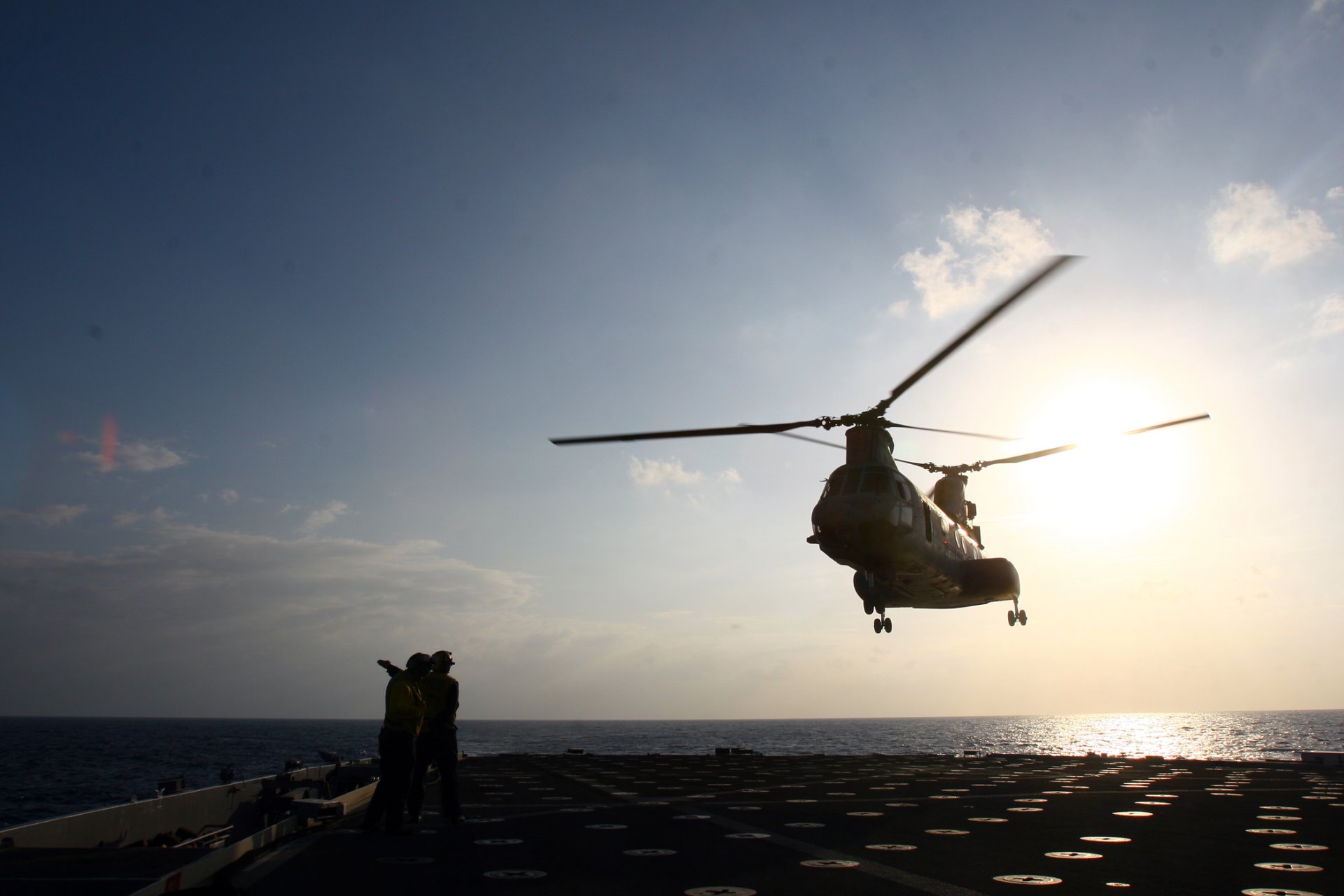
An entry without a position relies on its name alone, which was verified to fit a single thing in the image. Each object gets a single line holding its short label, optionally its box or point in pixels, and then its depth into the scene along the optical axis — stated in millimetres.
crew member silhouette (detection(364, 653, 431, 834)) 10766
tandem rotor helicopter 17938
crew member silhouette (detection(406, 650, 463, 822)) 11758
